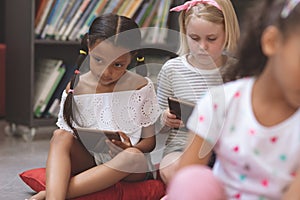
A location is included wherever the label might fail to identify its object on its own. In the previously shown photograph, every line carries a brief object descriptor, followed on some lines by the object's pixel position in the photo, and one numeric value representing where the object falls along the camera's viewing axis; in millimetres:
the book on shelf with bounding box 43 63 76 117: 3388
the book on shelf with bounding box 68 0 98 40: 3370
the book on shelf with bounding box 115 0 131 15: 3481
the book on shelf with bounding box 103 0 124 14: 3442
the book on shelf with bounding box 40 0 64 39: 3272
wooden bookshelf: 3195
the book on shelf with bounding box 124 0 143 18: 3508
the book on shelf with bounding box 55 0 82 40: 3329
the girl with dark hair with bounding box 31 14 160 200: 2067
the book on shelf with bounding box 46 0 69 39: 3287
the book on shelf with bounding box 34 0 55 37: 3247
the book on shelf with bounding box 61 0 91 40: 3343
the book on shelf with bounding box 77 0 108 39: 3385
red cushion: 2114
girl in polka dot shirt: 1252
